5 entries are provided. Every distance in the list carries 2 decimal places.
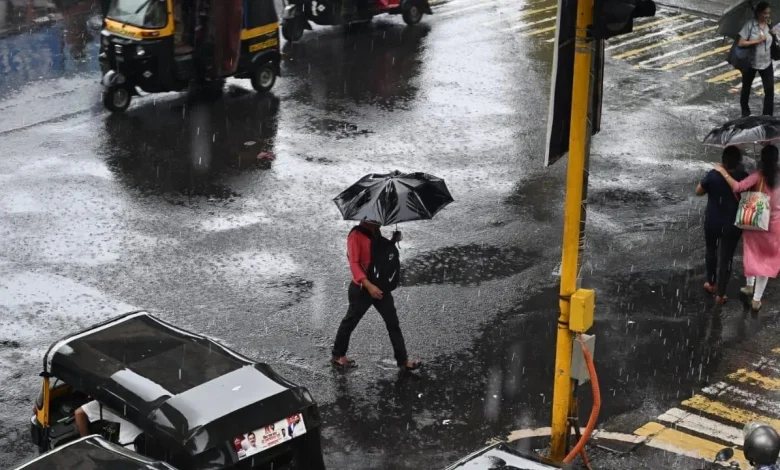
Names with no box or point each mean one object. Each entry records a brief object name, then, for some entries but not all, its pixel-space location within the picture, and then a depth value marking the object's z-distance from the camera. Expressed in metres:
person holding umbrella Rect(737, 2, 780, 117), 18.50
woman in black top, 12.98
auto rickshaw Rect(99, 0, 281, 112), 18.92
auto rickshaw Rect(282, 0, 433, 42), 22.86
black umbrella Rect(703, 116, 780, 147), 12.66
